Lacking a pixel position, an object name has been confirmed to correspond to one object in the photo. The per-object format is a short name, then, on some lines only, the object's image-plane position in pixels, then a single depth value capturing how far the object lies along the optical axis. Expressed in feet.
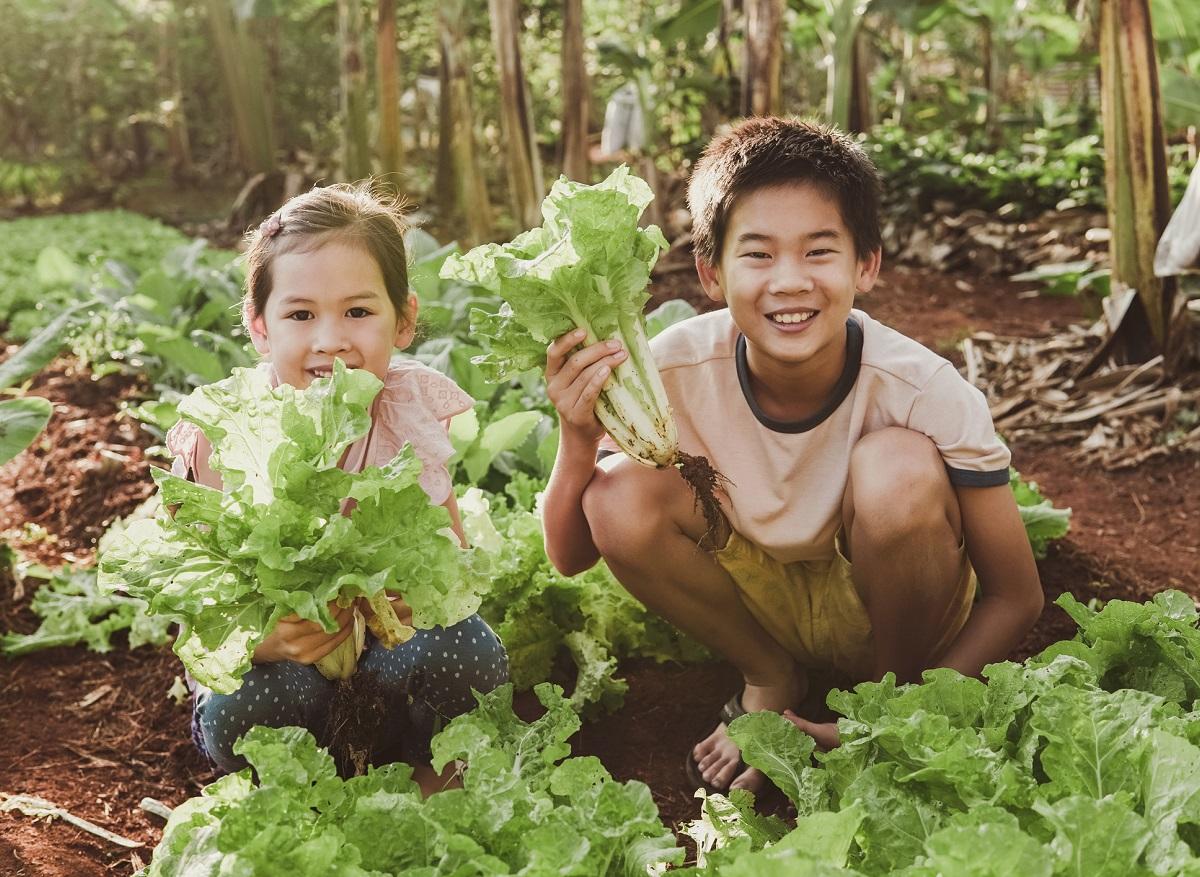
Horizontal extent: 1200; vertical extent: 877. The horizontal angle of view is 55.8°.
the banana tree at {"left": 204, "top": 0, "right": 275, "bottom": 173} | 42.04
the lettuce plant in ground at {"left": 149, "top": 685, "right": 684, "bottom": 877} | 5.12
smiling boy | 7.63
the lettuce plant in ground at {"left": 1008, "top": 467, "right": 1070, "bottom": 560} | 10.18
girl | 7.22
